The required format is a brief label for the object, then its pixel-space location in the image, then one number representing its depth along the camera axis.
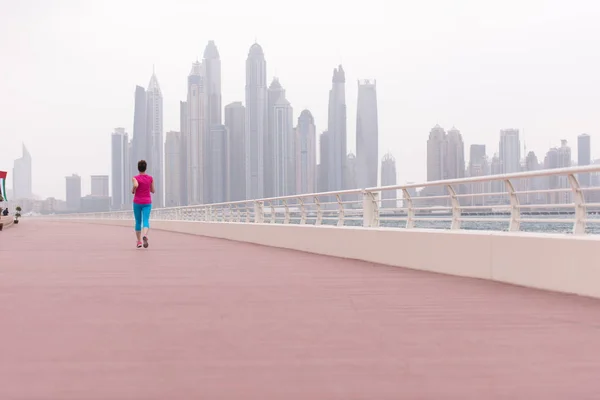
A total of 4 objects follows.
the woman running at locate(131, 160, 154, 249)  19.94
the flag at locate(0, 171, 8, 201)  56.66
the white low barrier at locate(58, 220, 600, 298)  9.26
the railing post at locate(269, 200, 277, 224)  25.01
